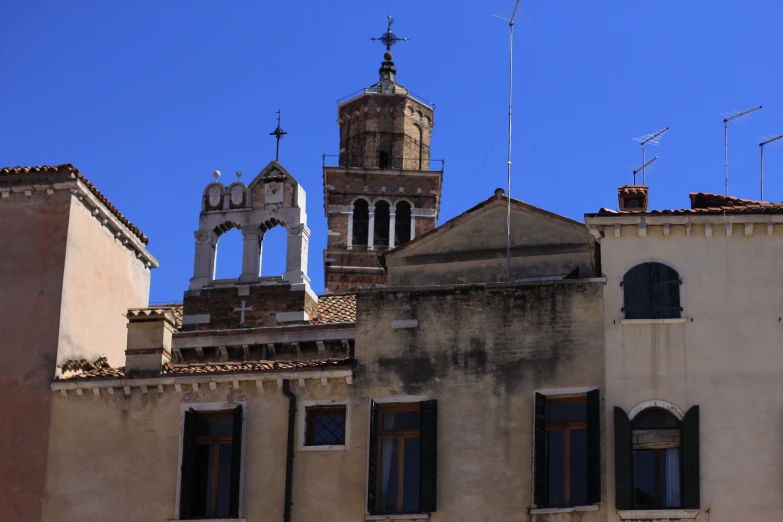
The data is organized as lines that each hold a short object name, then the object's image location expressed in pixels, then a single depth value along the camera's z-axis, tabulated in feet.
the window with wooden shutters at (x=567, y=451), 84.89
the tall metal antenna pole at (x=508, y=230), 93.76
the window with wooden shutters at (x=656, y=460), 83.51
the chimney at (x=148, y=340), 94.68
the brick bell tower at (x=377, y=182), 197.88
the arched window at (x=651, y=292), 87.30
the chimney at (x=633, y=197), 93.76
